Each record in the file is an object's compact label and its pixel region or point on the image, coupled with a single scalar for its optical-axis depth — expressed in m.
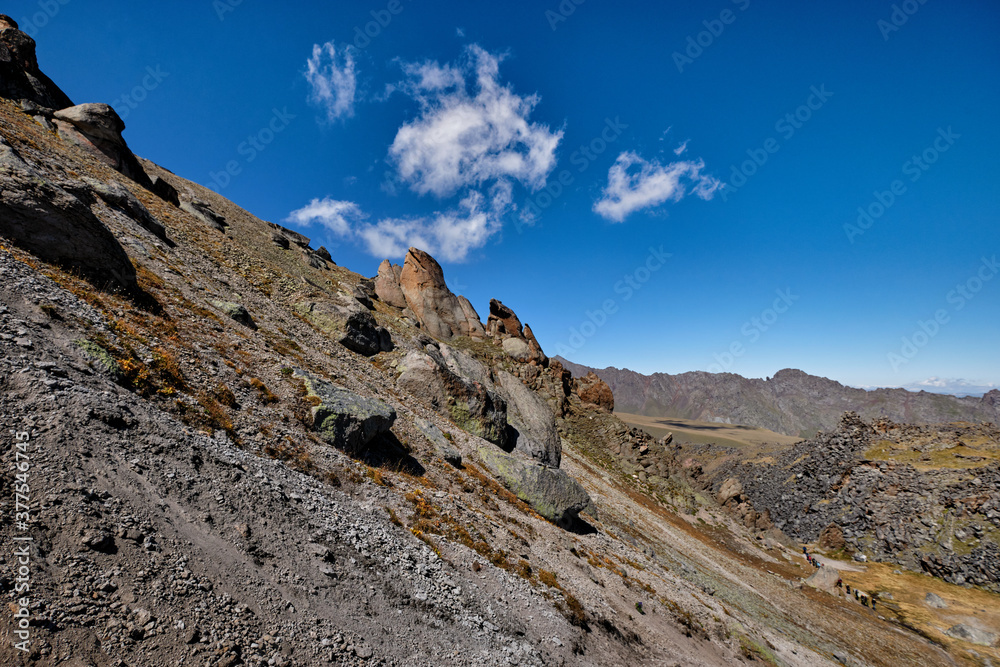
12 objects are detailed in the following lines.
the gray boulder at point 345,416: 15.38
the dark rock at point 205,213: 41.09
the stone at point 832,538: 48.28
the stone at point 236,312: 21.39
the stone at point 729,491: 56.13
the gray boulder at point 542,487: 22.52
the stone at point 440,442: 20.86
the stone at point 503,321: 64.38
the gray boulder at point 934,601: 32.78
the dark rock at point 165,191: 39.03
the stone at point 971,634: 26.88
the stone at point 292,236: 65.21
